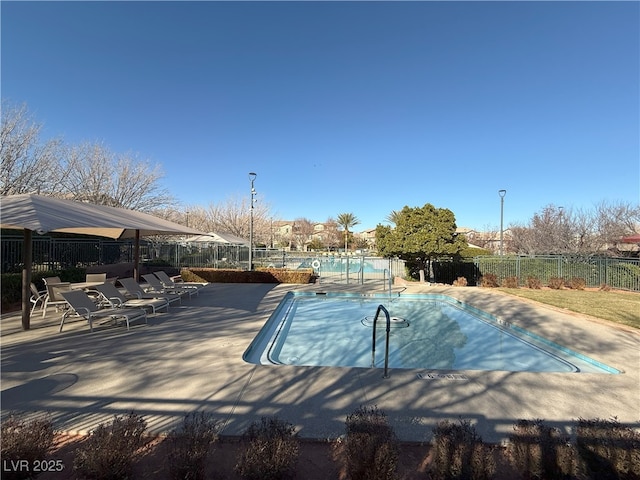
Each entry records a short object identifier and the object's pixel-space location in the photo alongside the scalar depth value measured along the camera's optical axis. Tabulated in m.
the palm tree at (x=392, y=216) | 38.17
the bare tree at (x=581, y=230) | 21.08
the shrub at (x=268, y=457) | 2.25
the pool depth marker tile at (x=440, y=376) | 4.54
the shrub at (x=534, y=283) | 15.58
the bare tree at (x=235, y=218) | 38.94
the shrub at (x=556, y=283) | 15.48
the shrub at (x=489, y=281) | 15.84
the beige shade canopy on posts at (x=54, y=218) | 5.01
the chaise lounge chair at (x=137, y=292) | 8.90
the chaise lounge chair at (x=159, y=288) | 10.27
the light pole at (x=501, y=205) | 19.47
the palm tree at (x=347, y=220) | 52.97
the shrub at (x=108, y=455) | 2.20
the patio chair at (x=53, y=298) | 7.56
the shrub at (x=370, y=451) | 2.29
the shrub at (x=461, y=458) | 2.31
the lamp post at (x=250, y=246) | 16.76
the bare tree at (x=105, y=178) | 19.89
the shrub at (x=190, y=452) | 2.26
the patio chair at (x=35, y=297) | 7.78
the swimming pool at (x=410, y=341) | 6.28
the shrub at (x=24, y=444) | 2.25
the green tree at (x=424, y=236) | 16.12
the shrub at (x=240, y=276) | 15.89
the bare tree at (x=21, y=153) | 15.23
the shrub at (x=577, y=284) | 15.45
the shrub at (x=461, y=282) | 16.08
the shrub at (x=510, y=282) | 15.72
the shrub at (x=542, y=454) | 2.39
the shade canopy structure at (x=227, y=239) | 14.61
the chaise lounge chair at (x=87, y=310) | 6.38
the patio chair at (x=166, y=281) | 10.57
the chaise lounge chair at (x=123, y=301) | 7.56
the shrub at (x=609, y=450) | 2.33
